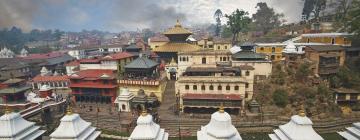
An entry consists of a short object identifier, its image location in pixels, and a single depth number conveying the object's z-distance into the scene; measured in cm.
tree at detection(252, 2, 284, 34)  8337
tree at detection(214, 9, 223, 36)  12448
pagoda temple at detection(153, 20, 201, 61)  4940
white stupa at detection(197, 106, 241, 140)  1476
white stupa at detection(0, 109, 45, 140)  1631
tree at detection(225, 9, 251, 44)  6219
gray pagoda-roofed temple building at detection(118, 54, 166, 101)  3769
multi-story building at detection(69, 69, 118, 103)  3934
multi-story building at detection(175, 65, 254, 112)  3241
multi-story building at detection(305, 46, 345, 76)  3622
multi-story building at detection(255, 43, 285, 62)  4594
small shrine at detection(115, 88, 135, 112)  3584
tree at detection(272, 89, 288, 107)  3309
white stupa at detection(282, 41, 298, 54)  3935
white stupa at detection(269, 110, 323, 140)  1408
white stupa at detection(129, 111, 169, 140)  1474
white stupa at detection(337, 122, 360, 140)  1503
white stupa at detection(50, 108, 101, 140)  1576
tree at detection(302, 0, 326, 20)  6701
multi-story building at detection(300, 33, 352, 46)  4403
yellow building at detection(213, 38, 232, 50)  5712
